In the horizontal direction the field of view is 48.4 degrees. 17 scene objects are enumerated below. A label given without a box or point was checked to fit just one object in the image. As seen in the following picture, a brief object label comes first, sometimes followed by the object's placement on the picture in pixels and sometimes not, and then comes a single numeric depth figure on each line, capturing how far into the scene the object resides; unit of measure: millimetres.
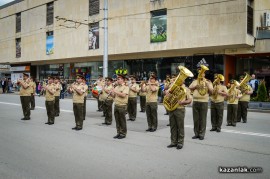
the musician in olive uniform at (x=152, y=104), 10367
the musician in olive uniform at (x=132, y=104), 13251
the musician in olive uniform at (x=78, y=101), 10402
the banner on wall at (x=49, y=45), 38094
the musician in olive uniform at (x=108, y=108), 11867
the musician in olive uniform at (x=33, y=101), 16531
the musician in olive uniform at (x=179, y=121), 7555
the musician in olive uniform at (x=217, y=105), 10102
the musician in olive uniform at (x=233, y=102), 11367
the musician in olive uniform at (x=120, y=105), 8844
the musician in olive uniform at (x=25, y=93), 12734
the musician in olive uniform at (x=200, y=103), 8750
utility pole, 21991
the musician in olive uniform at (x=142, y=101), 16141
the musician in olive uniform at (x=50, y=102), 11719
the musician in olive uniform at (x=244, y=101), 12383
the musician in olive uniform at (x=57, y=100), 13902
